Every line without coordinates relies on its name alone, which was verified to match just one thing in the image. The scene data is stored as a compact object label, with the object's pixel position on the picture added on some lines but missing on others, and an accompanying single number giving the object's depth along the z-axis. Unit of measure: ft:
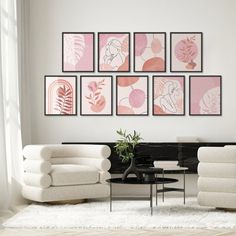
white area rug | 18.17
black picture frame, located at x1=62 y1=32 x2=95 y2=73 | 27.73
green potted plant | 21.31
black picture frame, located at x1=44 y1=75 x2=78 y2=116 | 27.66
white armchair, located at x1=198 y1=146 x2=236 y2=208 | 20.63
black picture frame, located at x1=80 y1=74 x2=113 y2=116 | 27.68
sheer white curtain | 23.40
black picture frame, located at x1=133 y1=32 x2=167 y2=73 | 27.61
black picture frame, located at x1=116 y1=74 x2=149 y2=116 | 27.66
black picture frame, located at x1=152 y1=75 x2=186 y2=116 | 27.50
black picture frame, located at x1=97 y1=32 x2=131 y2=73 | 27.73
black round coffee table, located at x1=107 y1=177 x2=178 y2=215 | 20.58
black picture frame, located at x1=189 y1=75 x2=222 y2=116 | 27.43
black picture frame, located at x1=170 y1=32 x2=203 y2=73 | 27.50
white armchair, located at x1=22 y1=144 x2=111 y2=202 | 22.94
